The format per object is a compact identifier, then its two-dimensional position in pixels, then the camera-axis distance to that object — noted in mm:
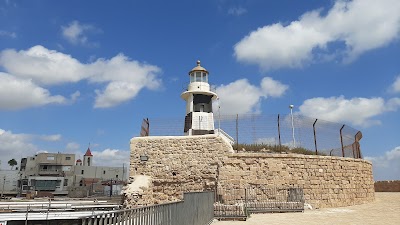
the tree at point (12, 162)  77950
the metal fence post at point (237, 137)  16742
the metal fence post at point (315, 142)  16914
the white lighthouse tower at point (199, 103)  19891
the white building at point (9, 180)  53019
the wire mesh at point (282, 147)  16984
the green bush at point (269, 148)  17359
